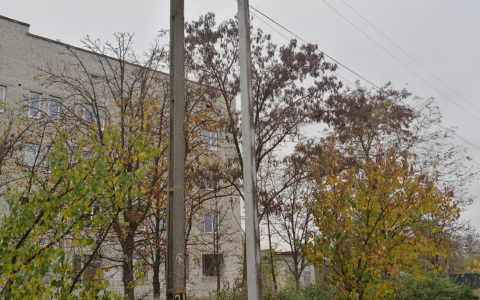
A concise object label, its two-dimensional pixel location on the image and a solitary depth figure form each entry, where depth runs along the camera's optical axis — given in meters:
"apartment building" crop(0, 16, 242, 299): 21.83
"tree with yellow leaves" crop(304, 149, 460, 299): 8.61
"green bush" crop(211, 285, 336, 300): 12.64
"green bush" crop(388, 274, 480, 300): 14.10
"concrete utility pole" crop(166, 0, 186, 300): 4.73
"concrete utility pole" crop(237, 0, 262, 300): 7.67
